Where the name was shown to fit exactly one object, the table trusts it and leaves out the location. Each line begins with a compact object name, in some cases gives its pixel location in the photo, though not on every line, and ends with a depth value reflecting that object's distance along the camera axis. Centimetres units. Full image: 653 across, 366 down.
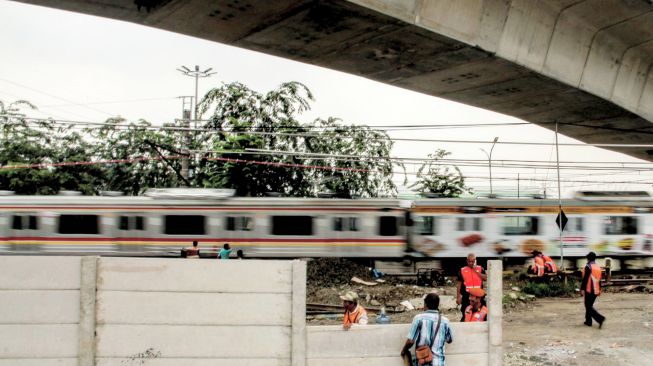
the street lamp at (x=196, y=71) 4969
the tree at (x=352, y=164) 3828
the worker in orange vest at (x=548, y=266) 2089
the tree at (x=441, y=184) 4209
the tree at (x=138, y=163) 4269
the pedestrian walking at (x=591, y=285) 1215
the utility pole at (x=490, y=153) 2758
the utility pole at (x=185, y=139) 3604
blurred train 2344
